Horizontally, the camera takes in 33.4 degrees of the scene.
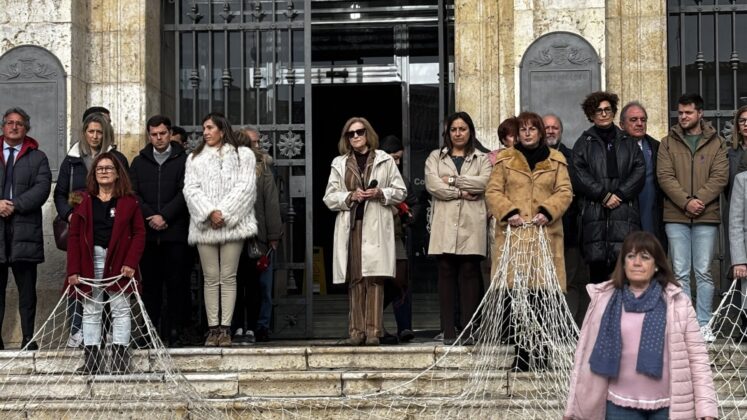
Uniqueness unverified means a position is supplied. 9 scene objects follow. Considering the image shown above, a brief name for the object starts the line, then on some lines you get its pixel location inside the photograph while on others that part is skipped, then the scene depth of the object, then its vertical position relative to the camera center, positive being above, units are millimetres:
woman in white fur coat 9344 +24
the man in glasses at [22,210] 9430 +99
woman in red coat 8875 -210
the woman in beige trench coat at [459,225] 9188 -42
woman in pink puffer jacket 5855 -628
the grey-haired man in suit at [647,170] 9297 +355
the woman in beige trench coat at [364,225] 9312 -38
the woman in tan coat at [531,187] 8727 +223
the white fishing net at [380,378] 8117 -1082
